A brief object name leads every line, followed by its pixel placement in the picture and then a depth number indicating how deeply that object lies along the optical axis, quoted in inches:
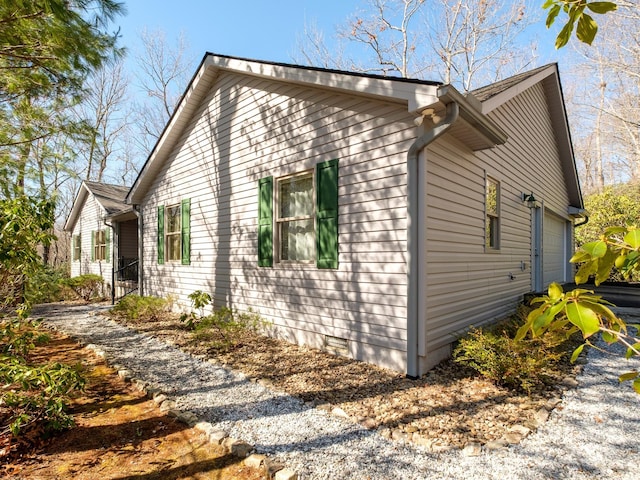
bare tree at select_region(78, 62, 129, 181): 829.2
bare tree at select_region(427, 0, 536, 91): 566.0
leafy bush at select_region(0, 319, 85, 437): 110.4
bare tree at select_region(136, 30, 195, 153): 810.2
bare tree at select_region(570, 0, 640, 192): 541.5
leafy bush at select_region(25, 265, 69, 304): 435.0
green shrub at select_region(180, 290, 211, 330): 269.4
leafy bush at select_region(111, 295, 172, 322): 320.5
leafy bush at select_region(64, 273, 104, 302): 487.8
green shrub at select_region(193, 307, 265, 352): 231.3
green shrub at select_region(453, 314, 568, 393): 152.3
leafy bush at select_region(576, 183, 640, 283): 506.3
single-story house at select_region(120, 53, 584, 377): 176.7
